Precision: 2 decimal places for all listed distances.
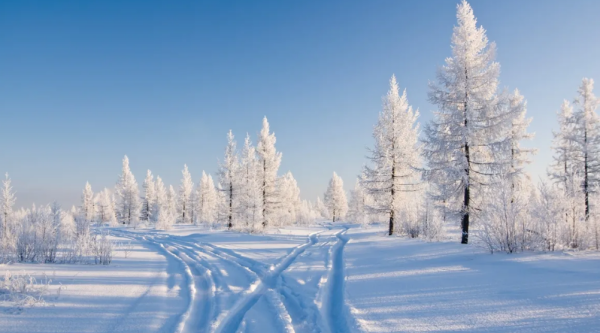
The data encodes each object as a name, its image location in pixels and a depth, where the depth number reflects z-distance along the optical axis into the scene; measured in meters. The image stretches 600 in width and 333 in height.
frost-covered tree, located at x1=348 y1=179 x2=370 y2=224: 55.96
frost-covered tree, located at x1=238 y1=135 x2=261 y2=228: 25.69
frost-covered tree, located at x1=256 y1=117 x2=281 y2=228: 31.31
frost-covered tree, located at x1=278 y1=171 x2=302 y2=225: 32.91
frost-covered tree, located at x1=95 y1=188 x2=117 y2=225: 65.38
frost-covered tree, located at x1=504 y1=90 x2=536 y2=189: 26.28
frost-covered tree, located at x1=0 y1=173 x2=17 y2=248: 44.22
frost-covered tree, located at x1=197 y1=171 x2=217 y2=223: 58.22
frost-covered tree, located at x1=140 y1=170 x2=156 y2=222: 59.16
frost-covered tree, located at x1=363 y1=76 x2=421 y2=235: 22.61
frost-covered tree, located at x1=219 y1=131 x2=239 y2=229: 34.94
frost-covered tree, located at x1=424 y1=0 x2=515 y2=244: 14.48
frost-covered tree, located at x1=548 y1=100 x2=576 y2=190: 26.62
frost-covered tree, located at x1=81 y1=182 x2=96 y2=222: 64.44
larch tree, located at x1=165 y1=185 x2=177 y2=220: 69.25
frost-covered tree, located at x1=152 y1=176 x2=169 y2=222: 59.35
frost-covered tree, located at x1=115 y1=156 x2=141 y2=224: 52.06
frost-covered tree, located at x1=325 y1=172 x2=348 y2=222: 63.72
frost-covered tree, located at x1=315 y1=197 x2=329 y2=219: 79.20
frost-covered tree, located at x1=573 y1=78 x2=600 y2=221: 25.42
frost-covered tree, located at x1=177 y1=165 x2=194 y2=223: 62.50
